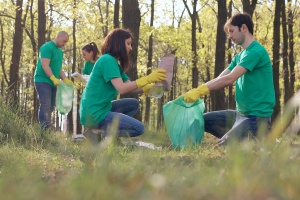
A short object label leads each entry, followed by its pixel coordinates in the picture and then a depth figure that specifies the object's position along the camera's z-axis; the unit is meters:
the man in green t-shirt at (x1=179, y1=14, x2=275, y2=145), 5.23
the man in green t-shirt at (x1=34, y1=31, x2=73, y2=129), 7.96
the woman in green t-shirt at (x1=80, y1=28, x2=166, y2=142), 5.28
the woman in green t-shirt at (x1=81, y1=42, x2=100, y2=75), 8.39
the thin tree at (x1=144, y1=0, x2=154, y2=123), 22.20
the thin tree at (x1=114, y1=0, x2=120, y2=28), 16.64
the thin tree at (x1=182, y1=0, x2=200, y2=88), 20.28
